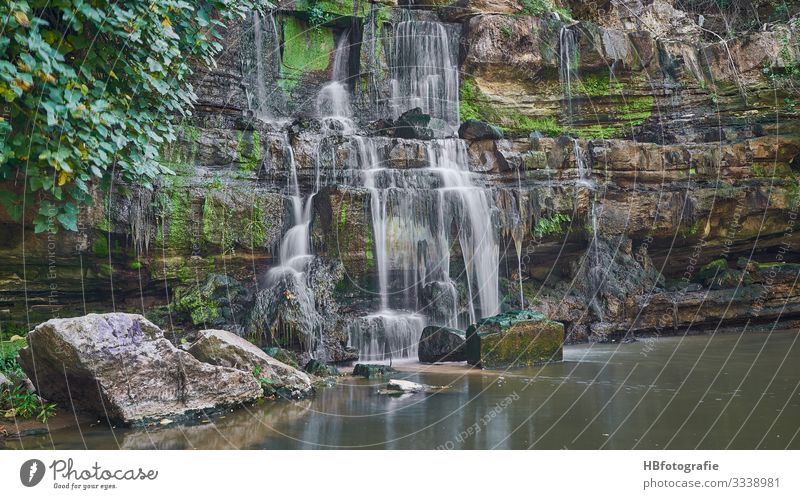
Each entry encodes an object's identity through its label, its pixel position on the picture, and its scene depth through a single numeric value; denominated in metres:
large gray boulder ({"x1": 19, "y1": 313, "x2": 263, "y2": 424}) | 6.49
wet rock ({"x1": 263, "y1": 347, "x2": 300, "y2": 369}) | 9.95
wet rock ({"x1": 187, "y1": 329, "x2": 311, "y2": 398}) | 7.89
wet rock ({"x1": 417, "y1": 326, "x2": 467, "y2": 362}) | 11.04
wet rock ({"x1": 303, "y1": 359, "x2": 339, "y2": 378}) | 9.75
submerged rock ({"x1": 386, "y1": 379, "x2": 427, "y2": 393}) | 8.30
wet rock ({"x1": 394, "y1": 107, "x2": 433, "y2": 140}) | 15.52
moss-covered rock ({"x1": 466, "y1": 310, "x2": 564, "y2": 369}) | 10.21
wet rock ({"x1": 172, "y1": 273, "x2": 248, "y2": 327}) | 11.77
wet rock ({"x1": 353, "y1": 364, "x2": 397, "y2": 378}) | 9.79
